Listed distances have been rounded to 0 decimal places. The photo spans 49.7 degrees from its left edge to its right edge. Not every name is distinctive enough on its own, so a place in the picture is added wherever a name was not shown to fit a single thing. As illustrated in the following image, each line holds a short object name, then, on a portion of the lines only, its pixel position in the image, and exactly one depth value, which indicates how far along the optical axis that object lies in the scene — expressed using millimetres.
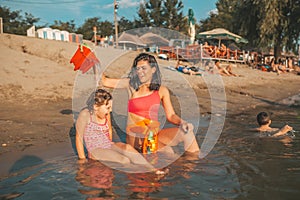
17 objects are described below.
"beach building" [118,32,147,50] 23884
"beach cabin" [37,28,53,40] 24141
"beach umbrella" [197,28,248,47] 24038
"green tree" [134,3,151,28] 55500
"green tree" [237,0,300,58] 25688
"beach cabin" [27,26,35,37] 24625
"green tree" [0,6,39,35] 39844
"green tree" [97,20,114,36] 60781
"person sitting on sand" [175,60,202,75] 14789
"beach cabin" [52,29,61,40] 24633
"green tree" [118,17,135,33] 58856
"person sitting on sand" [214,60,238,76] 16625
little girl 4367
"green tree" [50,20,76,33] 57150
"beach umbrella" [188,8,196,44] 21719
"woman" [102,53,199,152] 4621
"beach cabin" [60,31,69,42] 25153
